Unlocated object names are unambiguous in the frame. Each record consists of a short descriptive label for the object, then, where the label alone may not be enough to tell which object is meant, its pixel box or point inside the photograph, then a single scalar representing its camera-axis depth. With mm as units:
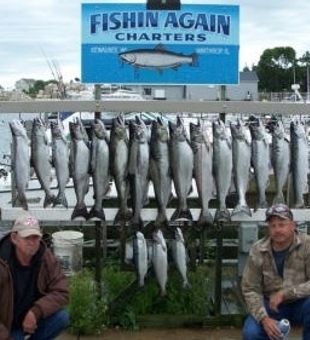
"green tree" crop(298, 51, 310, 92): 77662
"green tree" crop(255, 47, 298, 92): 80562
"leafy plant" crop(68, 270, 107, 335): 5844
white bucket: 7309
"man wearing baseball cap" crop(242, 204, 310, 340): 4715
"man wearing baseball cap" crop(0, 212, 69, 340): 4391
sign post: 6047
